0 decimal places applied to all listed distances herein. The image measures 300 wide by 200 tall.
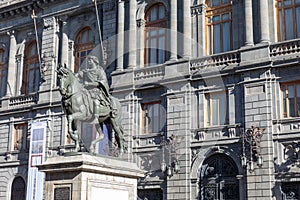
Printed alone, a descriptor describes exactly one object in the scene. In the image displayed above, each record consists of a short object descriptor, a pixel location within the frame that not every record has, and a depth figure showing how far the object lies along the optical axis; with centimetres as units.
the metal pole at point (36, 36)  4053
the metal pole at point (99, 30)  3581
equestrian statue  1878
